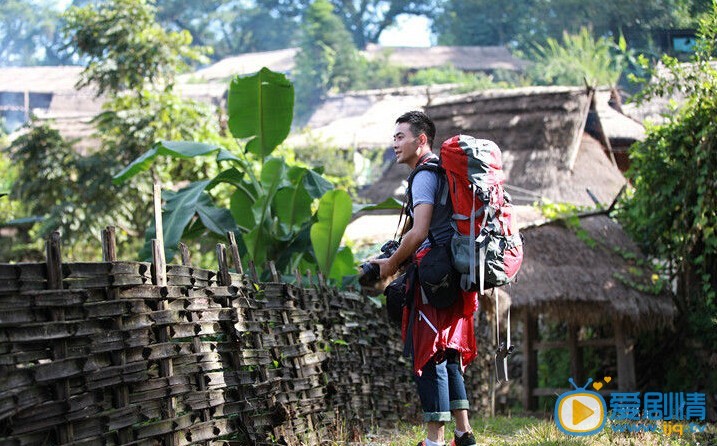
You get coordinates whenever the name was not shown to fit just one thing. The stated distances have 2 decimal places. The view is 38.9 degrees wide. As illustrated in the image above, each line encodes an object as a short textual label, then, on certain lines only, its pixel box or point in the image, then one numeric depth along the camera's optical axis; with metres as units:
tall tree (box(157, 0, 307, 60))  53.22
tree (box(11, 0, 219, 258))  15.35
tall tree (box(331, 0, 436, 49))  50.25
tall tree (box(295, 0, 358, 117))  39.88
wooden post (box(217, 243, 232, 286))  5.44
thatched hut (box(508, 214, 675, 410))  13.09
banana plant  8.45
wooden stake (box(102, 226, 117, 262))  4.44
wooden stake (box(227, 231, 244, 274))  5.80
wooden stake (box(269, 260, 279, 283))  6.45
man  4.96
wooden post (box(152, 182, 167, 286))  4.71
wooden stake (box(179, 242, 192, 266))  5.19
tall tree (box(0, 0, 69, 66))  57.44
